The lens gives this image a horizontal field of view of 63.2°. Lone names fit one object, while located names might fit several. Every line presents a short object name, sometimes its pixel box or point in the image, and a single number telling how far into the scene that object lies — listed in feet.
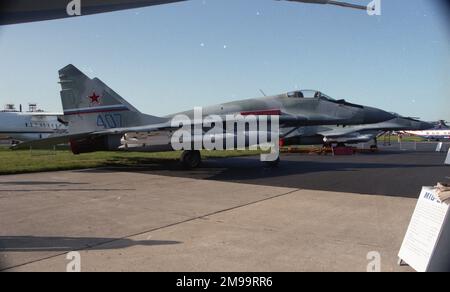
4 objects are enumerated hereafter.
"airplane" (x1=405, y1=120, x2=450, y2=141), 193.36
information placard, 11.45
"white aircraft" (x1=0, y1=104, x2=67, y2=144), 143.64
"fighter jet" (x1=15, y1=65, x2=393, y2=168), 51.11
